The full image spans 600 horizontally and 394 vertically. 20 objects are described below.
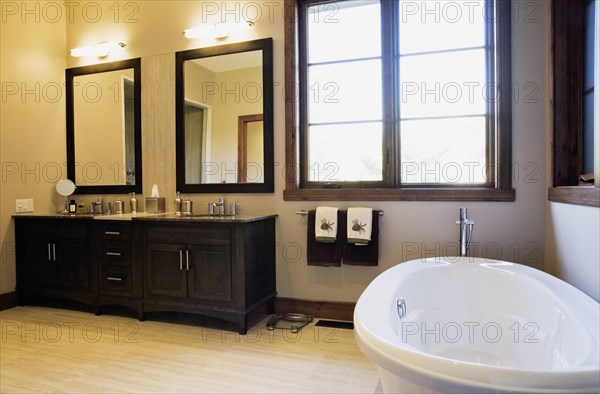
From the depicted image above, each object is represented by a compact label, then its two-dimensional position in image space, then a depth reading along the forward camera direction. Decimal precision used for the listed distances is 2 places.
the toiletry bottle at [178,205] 3.09
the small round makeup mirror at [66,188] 3.42
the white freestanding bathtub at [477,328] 0.85
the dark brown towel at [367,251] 2.60
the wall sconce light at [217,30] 2.96
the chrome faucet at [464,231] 2.32
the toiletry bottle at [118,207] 3.27
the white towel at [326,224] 2.66
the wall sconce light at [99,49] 3.33
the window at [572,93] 1.99
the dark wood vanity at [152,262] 2.52
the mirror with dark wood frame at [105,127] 3.30
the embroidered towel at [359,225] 2.57
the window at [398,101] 2.50
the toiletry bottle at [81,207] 3.46
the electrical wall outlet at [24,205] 3.16
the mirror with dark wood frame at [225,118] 2.91
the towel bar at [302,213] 2.80
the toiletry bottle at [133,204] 3.26
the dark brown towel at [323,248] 2.69
